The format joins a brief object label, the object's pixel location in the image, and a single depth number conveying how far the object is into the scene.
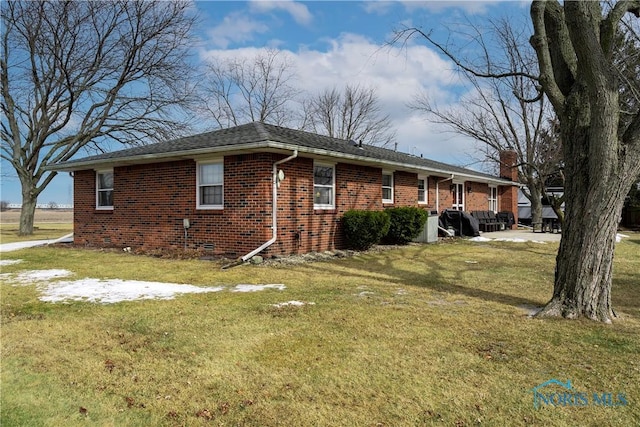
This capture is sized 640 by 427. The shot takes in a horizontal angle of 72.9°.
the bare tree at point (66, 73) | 20.64
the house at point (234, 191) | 10.35
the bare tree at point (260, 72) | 35.09
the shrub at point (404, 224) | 13.91
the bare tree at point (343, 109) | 38.53
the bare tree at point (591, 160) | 4.80
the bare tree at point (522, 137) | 21.87
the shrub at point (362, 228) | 12.06
